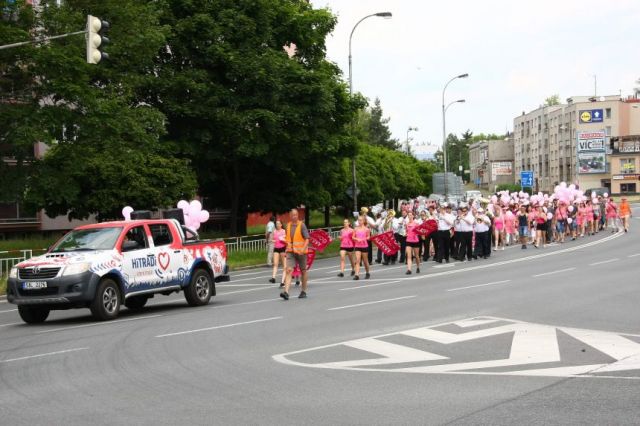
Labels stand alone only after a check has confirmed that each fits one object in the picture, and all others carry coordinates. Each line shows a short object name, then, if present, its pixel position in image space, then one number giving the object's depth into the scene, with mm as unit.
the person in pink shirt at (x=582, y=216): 44812
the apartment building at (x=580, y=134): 125750
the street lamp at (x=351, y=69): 44688
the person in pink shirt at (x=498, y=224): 37156
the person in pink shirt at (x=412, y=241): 25047
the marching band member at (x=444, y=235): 30670
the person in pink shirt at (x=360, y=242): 23953
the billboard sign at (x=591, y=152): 124750
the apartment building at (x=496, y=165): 168212
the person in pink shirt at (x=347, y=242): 24891
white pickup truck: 15266
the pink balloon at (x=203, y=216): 27892
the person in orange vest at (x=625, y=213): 47562
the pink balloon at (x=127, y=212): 24928
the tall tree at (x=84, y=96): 27484
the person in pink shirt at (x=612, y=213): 48844
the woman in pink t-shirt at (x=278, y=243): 24152
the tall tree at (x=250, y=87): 36344
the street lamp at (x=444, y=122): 63875
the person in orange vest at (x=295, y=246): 18609
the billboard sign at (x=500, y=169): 165625
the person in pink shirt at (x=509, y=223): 39750
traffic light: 17406
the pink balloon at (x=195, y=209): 27953
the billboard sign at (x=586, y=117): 127188
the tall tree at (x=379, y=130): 138250
